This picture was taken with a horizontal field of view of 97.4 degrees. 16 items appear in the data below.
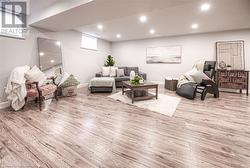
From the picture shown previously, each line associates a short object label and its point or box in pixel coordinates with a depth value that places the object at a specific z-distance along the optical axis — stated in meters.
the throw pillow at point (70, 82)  3.34
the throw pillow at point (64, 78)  3.31
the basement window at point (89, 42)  4.70
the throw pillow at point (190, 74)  3.50
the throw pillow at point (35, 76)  2.51
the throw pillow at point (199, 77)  3.28
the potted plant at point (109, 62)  5.41
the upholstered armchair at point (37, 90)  2.45
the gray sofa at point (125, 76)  4.50
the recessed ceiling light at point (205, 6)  2.40
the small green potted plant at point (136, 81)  3.11
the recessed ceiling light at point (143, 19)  3.10
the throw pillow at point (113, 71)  4.83
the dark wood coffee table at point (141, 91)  2.94
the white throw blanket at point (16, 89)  2.35
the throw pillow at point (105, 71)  4.82
